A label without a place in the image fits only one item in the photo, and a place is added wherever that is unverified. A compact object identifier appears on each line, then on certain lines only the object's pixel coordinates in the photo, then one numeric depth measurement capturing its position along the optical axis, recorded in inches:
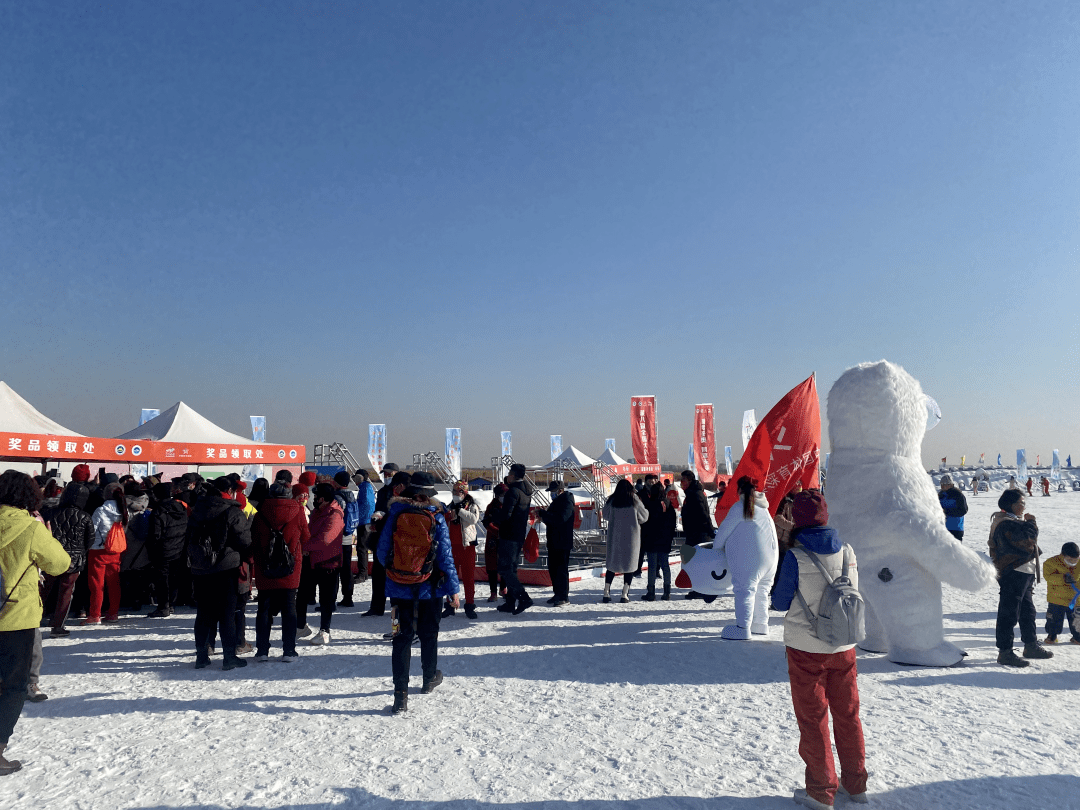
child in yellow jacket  239.1
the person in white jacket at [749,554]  237.0
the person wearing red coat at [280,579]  211.8
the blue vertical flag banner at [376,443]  1142.3
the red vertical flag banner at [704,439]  1027.9
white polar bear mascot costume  200.1
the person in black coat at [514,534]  291.6
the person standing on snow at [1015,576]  212.6
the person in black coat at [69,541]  253.8
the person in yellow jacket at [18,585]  133.3
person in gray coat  325.4
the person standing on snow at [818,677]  115.8
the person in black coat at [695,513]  335.0
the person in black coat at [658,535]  331.9
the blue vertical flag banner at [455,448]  1345.6
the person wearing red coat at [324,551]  240.5
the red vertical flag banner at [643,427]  957.2
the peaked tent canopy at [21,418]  617.6
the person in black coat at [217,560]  204.1
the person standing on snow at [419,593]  171.6
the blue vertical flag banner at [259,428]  1118.4
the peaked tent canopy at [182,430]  756.0
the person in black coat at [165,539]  282.7
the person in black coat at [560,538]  304.0
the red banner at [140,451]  582.2
